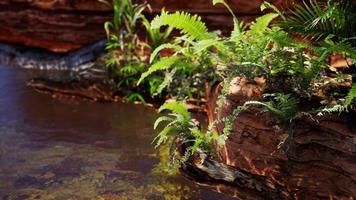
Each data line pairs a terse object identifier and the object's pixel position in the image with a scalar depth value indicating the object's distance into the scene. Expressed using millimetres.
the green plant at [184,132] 3739
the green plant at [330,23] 3705
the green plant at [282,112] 3426
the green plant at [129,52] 6192
